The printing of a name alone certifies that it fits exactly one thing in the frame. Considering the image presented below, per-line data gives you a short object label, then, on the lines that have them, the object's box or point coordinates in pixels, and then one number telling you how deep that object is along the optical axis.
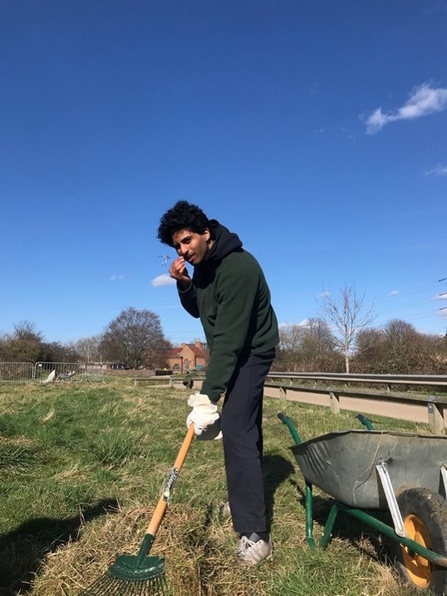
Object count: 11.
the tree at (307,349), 29.52
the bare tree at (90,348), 71.69
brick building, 93.38
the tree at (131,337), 69.19
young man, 2.70
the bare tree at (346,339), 29.92
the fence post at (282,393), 13.28
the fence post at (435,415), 6.86
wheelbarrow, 2.21
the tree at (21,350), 37.44
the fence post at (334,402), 10.16
